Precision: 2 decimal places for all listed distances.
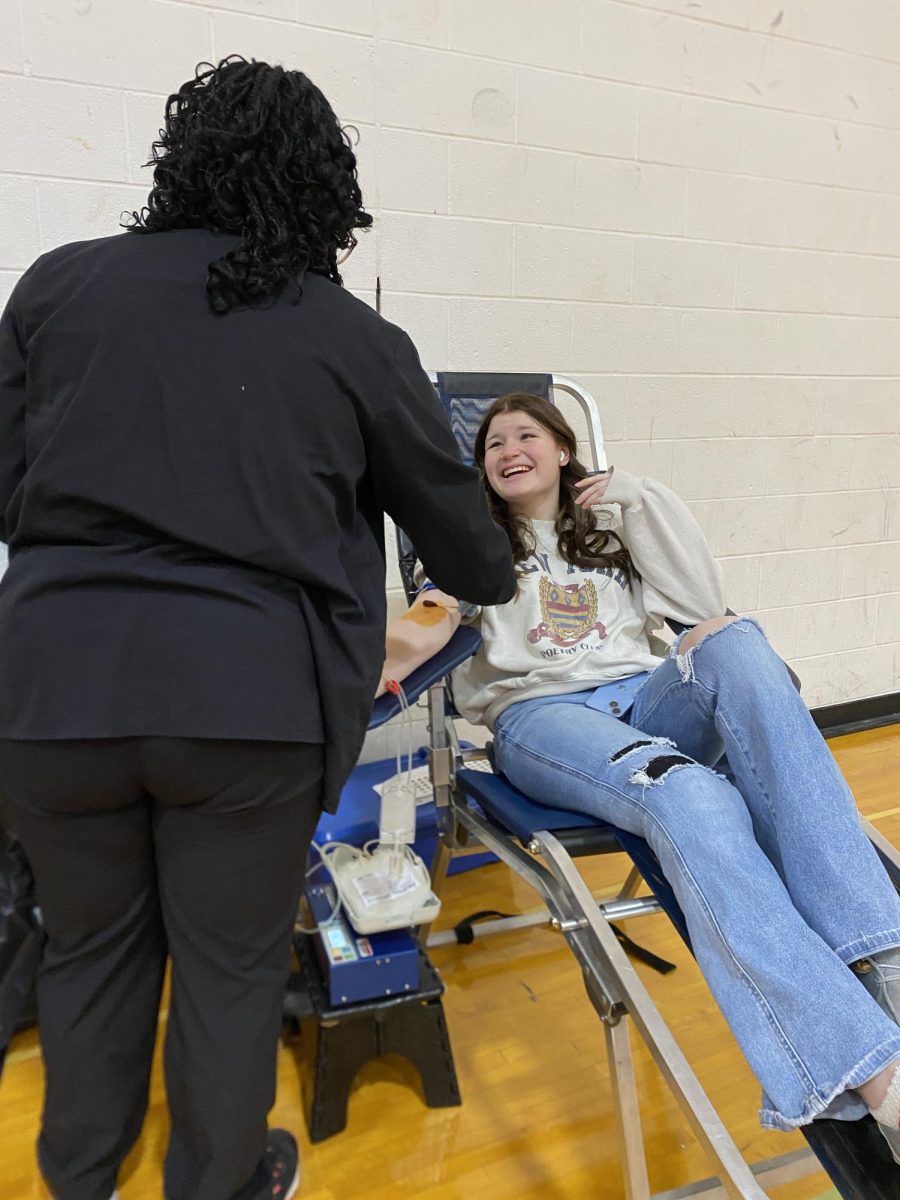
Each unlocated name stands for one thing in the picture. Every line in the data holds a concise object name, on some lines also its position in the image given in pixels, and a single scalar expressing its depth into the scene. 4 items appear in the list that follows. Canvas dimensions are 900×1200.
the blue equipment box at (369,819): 1.71
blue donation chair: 0.84
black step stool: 1.25
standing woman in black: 0.77
